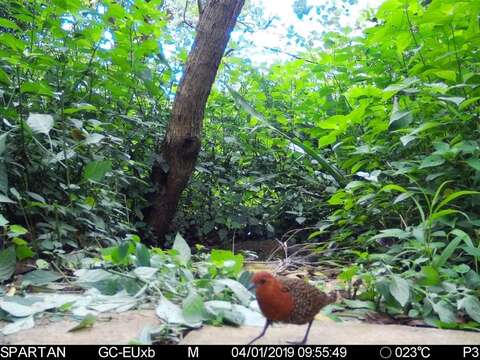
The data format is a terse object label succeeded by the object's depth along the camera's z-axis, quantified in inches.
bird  56.2
